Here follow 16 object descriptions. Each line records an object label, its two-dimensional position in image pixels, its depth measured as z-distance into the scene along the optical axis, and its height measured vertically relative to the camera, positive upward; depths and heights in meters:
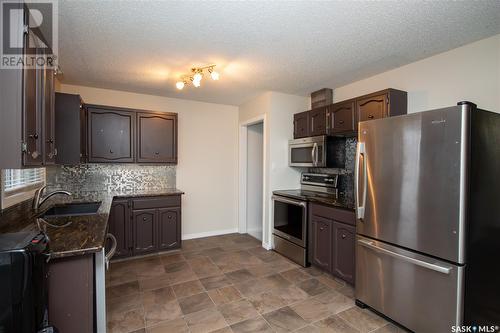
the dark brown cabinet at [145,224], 3.32 -0.87
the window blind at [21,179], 2.13 -0.18
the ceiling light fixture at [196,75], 2.73 +1.04
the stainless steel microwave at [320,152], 3.30 +0.16
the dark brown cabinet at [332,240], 2.61 -0.88
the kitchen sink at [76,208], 2.65 -0.52
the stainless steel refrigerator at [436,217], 1.67 -0.40
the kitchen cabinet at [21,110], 1.28 +0.28
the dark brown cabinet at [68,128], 2.63 +0.36
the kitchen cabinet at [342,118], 2.97 +0.57
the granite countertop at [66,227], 1.37 -0.47
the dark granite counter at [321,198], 2.76 -0.45
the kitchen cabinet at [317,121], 3.37 +0.59
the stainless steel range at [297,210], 3.20 -0.66
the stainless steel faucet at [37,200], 2.32 -0.37
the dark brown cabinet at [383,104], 2.58 +0.64
